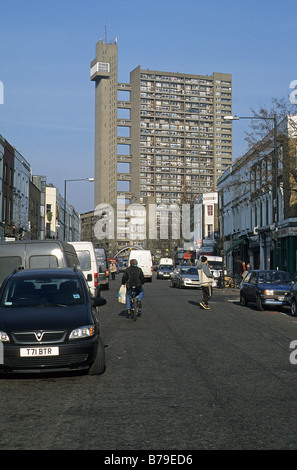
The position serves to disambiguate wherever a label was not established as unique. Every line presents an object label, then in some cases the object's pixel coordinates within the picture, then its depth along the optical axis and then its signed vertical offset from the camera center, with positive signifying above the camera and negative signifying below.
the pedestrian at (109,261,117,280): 50.72 -1.12
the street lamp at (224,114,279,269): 29.85 +6.77
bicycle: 16.48 -1.35
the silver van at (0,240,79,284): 13.19 +0.01
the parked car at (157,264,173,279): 57.97 -1.59
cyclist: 16.80 -0.73
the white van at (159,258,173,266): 64.78 -0.65
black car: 7.71 -0.98
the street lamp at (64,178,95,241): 54.96 +7.41
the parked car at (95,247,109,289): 32.01 -0.67
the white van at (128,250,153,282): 43.28 -0.20
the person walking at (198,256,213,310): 20.42 -0.93
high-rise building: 173.50 +37.18
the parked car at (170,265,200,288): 36.03 -1.37
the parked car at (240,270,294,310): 20.36 -1.21
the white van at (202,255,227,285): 40.50 -0.77
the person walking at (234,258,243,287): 40.05 -1.49
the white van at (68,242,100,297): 22.25 -0.06
